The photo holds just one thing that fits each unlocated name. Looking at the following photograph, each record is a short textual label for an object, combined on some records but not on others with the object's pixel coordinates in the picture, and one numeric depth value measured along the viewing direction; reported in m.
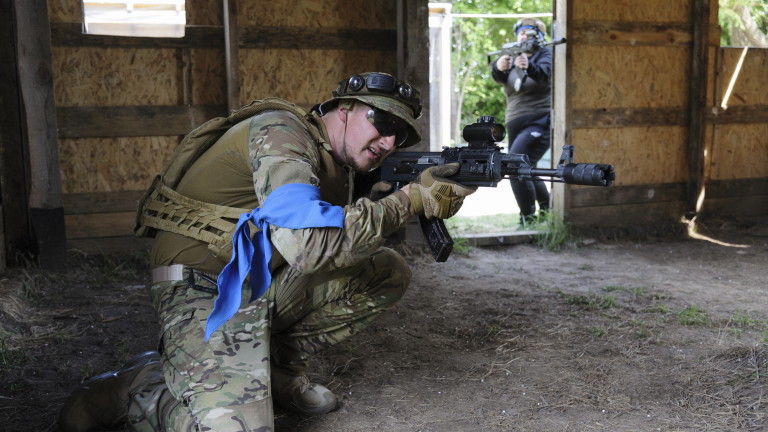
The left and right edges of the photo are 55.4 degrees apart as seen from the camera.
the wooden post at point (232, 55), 6.01
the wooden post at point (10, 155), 5.54
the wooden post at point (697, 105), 7.56
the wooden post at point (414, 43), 6.21
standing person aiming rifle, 7.57
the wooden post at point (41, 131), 5.25
